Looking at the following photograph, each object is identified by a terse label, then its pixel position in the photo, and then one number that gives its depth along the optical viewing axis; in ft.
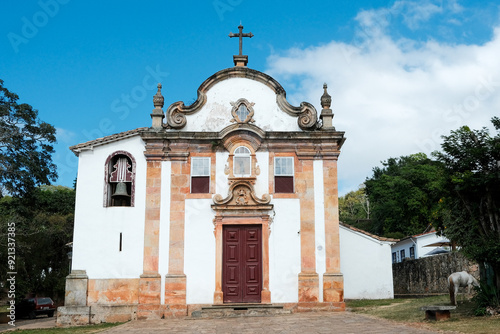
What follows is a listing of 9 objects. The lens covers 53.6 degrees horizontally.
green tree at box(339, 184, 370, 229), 237.86
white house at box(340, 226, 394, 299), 70.33
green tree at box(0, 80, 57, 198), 82.84
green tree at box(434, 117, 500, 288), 40.88
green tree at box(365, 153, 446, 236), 128.57
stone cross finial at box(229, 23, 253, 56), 62.75
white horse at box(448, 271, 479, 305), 46.68
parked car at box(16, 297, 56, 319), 85.40
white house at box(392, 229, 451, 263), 106.63
